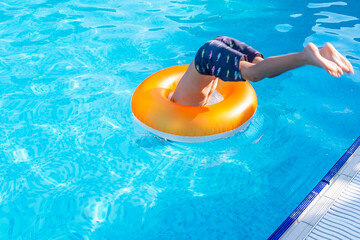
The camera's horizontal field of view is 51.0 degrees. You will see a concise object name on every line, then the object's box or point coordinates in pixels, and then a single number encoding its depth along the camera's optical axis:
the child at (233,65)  2.34
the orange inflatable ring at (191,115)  3.35
